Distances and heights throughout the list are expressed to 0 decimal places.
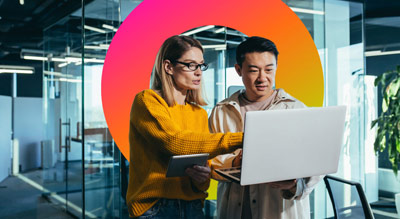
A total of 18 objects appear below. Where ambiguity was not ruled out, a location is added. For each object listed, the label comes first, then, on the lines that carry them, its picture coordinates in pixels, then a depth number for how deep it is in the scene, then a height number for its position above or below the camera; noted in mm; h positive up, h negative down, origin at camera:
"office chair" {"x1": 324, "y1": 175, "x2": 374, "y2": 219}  2111 -617
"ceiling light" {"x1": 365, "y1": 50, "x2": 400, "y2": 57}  5568 +945
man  1730 -90
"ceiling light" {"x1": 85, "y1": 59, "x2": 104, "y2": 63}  2491 +373
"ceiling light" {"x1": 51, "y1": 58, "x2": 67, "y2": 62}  4734 +732
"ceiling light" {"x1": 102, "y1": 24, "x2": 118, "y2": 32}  2575 +643
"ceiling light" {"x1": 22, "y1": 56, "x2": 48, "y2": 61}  4773 +770
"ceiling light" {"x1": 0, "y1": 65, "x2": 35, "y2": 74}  3578 +493
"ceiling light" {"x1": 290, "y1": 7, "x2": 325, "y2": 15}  3771 +1136
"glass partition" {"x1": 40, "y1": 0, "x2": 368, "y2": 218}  2529 +219
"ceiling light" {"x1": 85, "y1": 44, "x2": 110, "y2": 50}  2478 +476
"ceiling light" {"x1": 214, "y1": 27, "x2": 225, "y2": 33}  3088 +739
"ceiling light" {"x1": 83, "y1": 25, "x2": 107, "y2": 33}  2471 +612
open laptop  1273 -139
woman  1401 -120
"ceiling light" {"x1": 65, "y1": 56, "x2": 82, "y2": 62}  4473 +710
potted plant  4270 -183
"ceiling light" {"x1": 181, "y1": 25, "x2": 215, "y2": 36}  2902 +714
